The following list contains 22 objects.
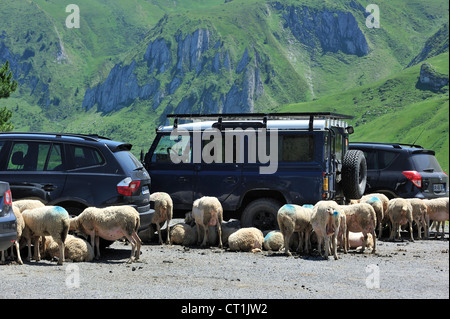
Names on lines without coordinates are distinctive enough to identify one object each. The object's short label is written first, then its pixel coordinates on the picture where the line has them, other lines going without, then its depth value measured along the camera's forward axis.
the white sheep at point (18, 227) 11.60
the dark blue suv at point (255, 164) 15.33
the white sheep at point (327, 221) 13.15
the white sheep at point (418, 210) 17.11
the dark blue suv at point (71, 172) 12.80
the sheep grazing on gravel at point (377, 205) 16.11
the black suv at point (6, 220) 9.49
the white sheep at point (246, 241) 14.24
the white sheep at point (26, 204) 12.26
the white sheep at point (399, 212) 16.58
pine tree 38.88
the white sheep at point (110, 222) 12.32
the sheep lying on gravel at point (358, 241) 14.87
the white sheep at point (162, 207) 15.08
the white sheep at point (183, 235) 15.30
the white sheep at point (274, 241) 14.28
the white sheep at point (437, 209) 17.25
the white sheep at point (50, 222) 11.73
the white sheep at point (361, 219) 14.17
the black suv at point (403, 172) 18.05
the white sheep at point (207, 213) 14.76
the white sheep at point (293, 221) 13.58
